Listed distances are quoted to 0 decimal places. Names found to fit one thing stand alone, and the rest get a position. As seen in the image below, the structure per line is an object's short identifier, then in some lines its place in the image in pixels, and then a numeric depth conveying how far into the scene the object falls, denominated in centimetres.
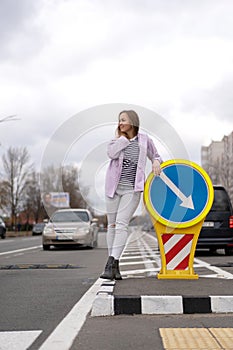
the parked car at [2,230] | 4365
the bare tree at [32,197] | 7894
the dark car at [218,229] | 1488
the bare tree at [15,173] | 7631
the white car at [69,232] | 1984
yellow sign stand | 699
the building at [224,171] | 7756
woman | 680
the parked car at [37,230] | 6625
